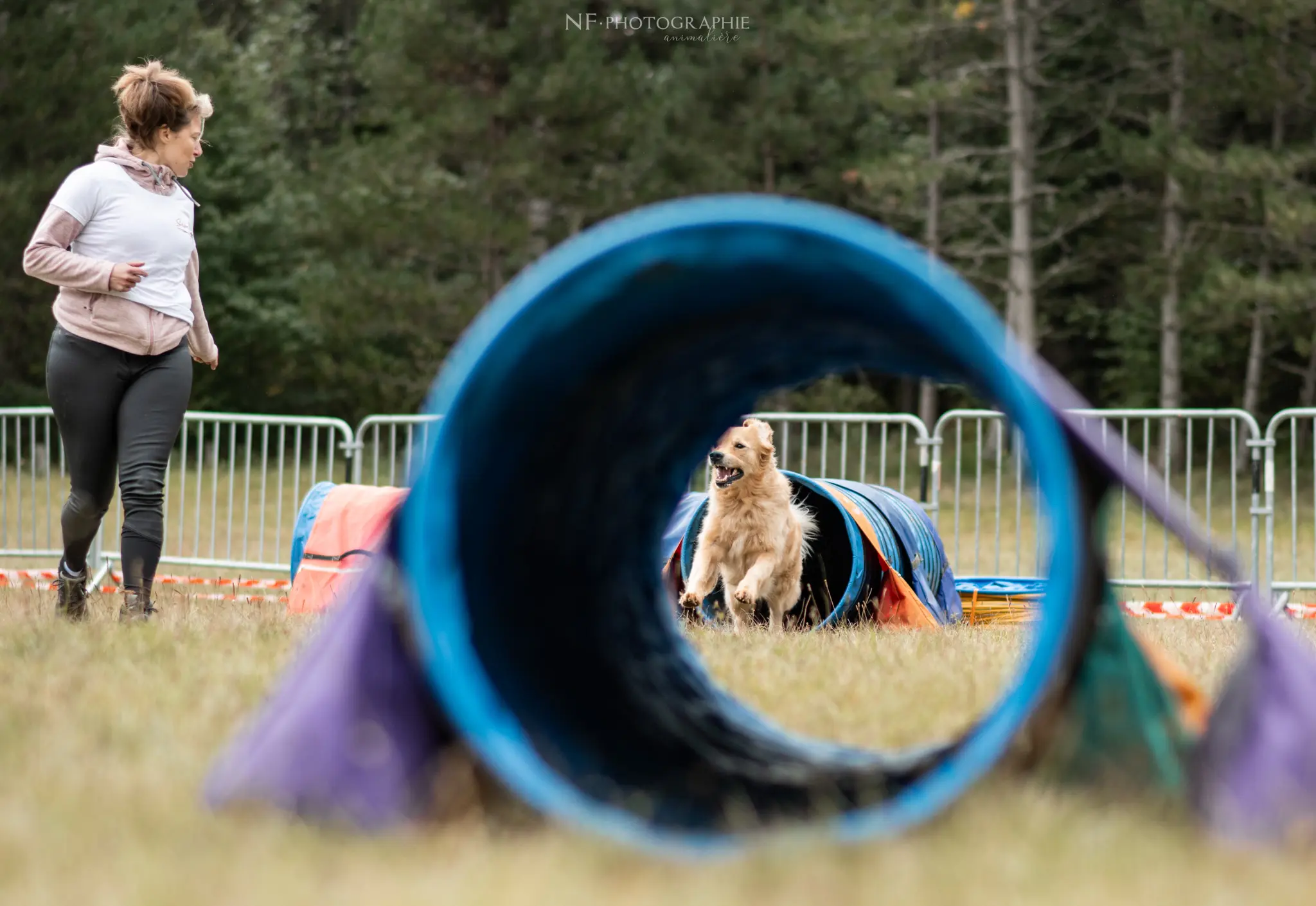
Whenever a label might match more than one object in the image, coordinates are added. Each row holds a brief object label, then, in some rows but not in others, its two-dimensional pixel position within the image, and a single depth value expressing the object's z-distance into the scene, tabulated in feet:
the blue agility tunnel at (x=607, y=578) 15.72
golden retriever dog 46.03
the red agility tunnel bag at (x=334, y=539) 42.63
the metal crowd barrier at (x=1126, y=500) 60.39
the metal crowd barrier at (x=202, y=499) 65.82
